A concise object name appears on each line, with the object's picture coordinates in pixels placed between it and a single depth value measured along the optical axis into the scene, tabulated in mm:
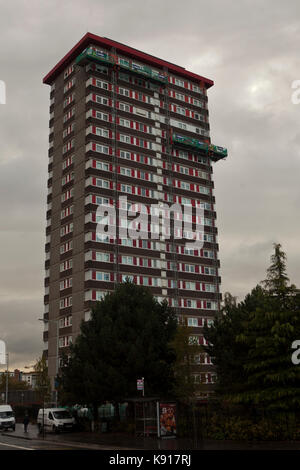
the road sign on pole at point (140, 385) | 37306
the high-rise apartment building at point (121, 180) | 87062
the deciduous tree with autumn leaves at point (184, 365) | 47312
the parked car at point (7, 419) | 54812
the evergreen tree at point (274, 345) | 31922
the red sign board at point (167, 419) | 36438
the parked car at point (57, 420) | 49188
